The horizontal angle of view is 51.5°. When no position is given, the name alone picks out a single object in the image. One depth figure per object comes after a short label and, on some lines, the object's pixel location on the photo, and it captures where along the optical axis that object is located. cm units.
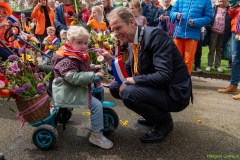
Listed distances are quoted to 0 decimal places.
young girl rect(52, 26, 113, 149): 244
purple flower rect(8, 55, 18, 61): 253
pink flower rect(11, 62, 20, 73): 247
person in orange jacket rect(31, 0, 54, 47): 617
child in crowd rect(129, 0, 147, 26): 546
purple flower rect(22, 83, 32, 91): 241
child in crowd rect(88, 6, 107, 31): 531
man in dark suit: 253
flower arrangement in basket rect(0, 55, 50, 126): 239
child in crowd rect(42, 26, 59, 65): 443
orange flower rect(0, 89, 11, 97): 235
